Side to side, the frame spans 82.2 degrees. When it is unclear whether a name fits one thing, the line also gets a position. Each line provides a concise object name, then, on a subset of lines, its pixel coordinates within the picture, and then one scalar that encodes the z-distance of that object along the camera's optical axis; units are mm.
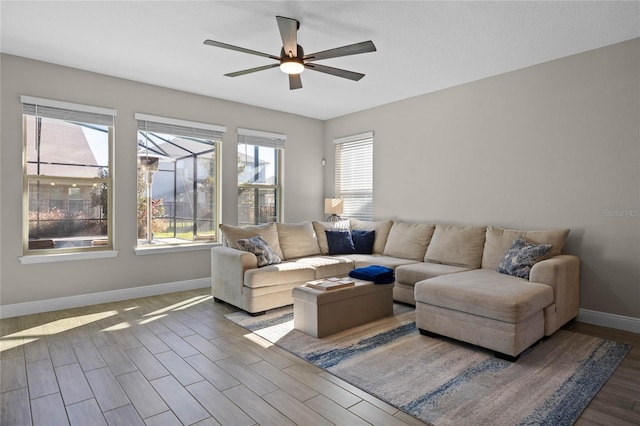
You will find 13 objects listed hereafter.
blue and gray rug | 2158
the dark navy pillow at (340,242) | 5305
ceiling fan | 2799
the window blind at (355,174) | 6113
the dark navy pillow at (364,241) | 5387
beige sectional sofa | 2922
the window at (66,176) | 4074
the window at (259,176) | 5809
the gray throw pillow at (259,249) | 4254
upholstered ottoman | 3312
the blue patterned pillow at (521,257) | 3484
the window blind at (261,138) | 5723
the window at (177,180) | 4895
